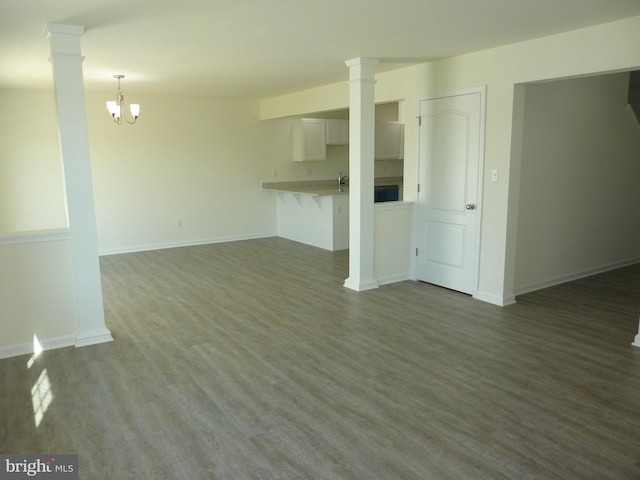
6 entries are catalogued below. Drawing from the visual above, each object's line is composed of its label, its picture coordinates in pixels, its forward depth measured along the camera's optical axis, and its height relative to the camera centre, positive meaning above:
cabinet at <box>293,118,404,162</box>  8.61 +0.50
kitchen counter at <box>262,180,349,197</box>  7.53 -0.39
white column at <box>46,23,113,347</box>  3.58 -0.07
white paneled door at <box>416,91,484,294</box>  4.92 -0.28
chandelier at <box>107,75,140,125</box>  6.15 +0.75
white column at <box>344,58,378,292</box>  5.05 -0.08
